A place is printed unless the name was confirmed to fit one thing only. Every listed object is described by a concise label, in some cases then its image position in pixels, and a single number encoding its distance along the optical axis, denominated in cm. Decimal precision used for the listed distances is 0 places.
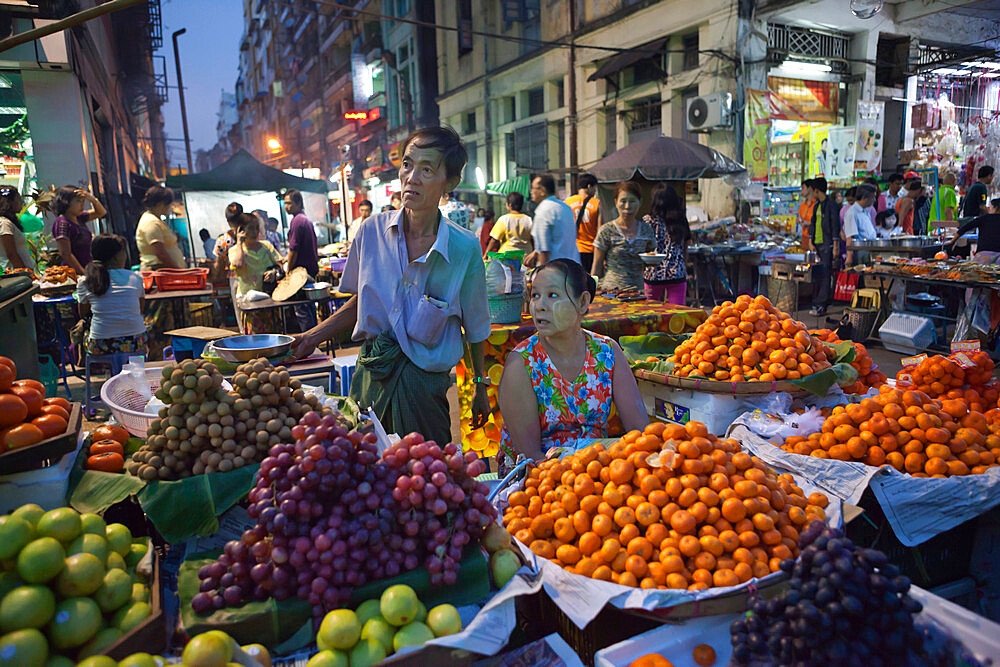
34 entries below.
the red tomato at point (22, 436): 166
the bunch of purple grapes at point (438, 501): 151
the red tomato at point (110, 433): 206
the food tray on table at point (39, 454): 165
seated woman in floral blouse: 266
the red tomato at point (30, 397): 181
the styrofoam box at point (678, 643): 151
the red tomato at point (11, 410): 169
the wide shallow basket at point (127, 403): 219
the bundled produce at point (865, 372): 359
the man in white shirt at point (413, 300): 267
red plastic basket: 766
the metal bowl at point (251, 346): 246
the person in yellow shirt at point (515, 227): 817
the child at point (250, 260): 728
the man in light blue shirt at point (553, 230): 626
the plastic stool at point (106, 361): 558
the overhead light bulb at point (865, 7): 838
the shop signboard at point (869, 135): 1527
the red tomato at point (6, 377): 180
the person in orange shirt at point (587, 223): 817
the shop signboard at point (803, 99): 1471
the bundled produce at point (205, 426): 180
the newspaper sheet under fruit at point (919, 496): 227
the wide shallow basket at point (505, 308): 412
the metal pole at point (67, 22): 243
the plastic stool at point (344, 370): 460
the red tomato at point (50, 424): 177
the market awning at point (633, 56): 1540
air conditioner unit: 1379
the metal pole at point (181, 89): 2329
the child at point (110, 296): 544
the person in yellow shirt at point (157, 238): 738
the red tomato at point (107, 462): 189
